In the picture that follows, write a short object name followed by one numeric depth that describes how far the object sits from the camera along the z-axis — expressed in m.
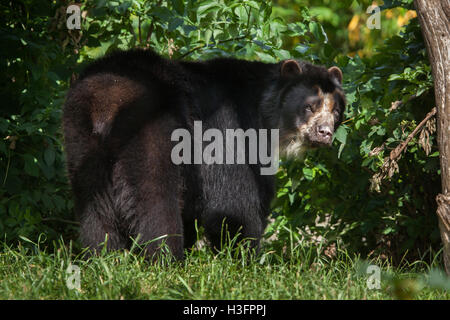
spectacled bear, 9.10
